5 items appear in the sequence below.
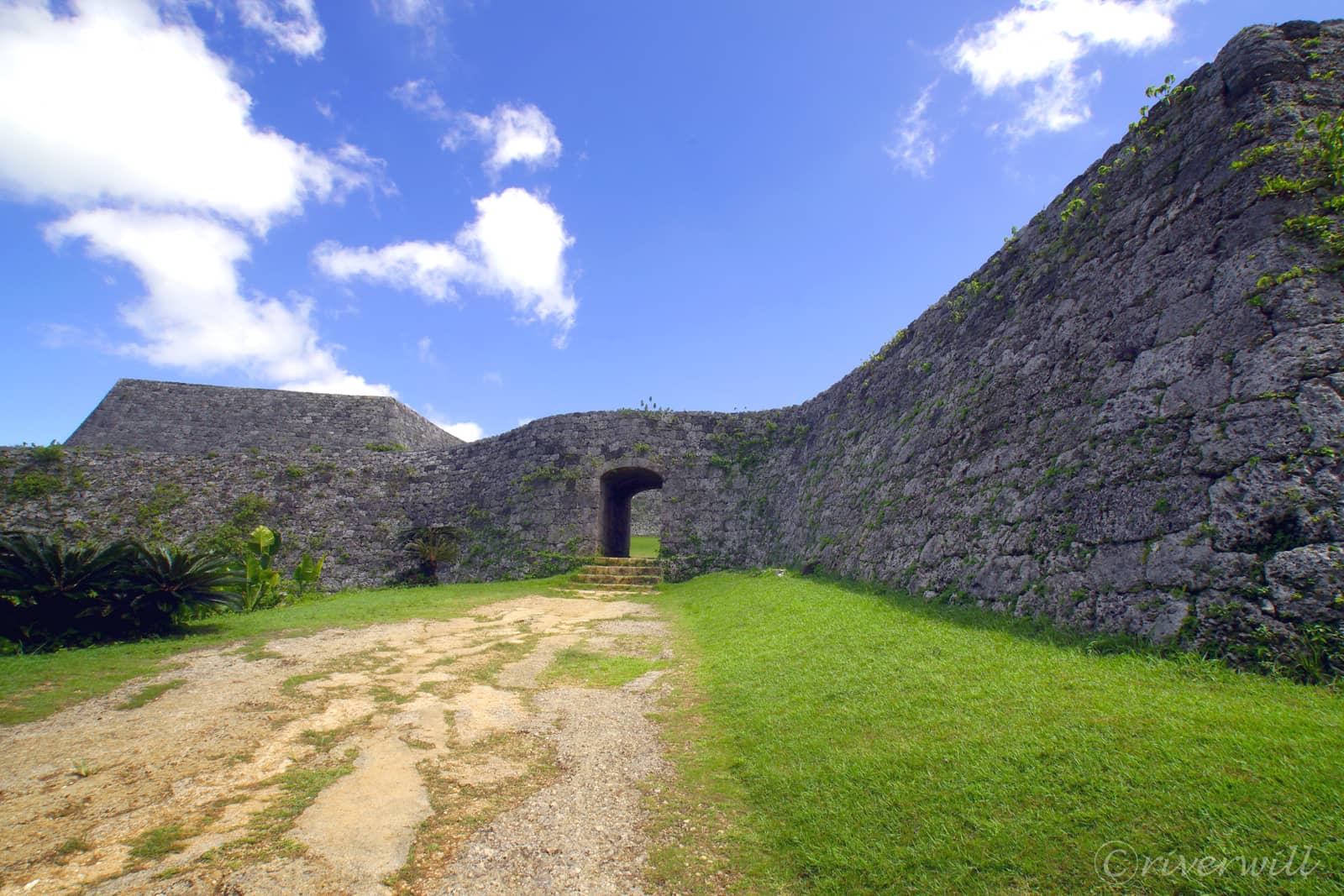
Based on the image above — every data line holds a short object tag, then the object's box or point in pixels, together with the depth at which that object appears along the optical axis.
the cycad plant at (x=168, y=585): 6.60
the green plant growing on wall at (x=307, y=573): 11.02
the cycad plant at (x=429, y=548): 14.16
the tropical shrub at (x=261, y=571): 9.38
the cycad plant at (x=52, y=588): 5.97
